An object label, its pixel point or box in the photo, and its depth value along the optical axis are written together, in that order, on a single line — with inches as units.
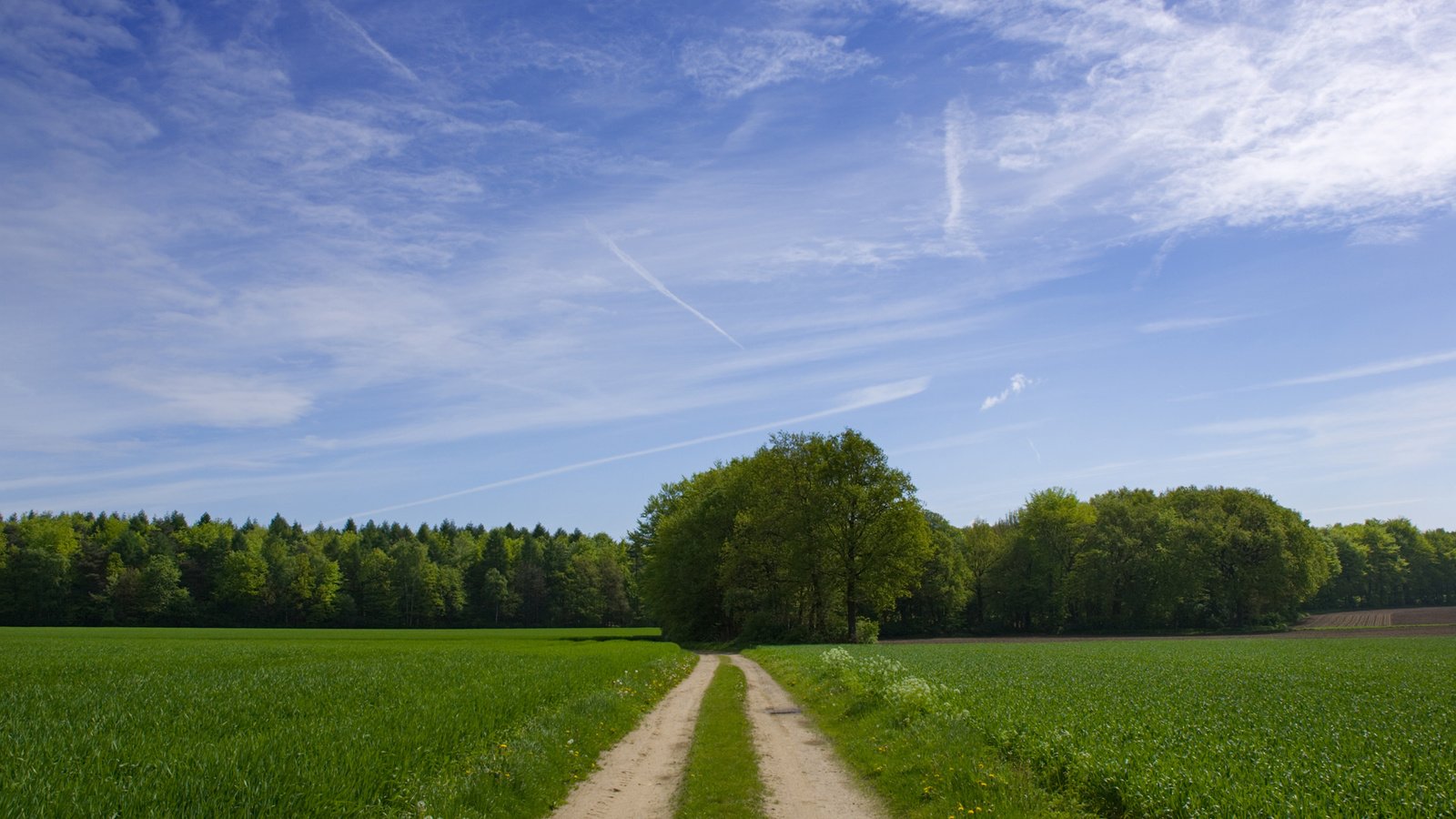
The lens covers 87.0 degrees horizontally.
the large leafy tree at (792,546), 2313.0
